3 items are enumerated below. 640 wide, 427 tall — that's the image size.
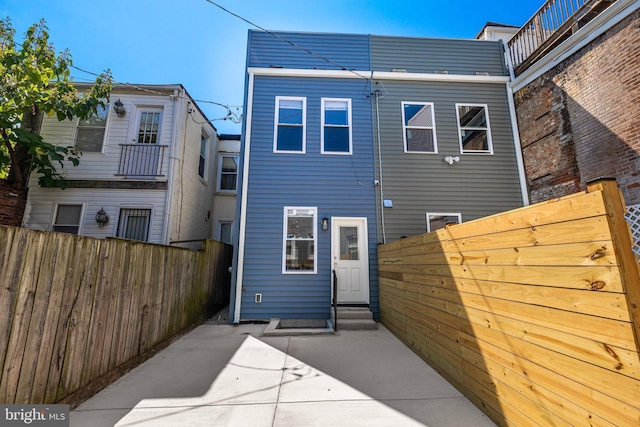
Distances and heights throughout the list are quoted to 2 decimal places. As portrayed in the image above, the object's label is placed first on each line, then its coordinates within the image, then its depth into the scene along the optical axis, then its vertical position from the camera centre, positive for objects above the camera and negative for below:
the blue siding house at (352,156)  6.00 +2.49
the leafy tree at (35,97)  5.68 +3.56
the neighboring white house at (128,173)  6.50 +2.18
